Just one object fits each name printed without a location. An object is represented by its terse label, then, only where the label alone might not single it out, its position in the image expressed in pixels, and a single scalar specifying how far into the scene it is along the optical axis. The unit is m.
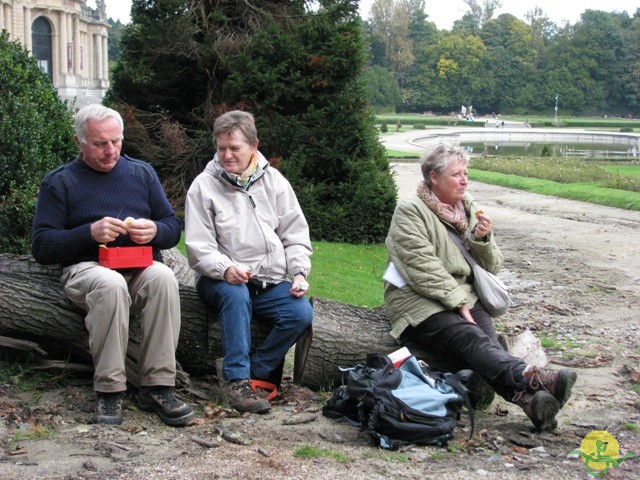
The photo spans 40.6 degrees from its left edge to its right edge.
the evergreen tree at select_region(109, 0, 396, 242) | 10.92
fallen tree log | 4.72
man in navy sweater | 4.28
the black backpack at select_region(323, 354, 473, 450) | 4.14
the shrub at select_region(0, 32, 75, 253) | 6.49
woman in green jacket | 4.69
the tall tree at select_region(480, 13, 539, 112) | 95.94
